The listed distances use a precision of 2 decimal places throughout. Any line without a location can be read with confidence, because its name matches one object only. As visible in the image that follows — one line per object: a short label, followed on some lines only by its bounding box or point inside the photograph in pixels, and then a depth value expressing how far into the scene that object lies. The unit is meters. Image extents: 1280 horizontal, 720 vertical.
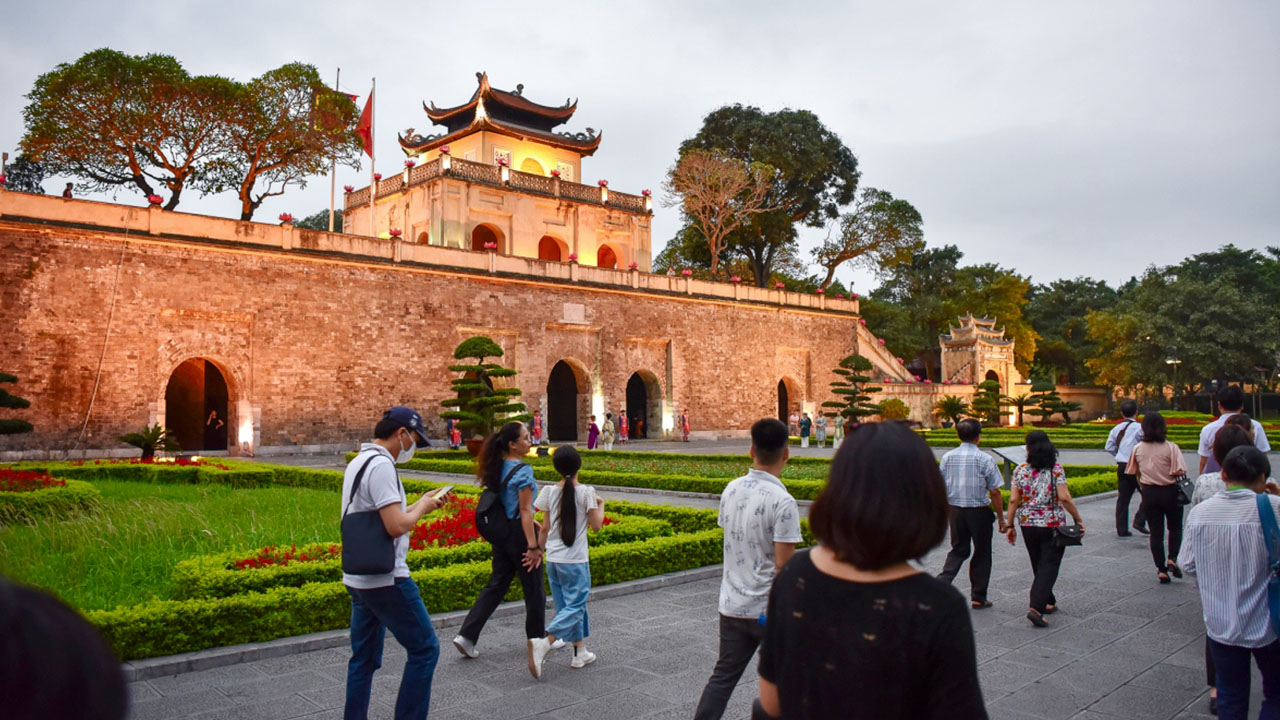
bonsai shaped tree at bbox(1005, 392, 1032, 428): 34.12
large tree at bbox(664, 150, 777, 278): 33.72
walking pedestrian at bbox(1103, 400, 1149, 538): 8.82
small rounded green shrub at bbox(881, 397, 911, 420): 29.05
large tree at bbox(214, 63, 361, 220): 24.64
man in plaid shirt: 6.02
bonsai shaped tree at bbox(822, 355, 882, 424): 25.72
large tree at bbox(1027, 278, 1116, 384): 48.38
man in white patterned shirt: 3.42
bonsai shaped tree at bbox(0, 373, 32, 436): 14.74
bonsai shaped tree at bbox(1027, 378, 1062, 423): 33.78
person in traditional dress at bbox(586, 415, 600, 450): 22.84
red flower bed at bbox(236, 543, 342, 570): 6.37
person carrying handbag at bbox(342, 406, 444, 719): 3.68
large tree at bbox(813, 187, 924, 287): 39.06
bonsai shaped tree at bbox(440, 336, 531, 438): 19.89
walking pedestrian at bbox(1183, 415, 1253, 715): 4.12
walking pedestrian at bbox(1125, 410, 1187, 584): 6.95
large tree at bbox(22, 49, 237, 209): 22.03
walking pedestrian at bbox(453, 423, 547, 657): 4.97
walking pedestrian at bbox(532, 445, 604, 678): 4.90
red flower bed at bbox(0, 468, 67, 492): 10.72
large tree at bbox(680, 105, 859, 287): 37.38
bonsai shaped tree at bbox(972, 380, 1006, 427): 32.09
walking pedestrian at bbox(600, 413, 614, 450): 25.16
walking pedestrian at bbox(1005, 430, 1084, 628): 5.64
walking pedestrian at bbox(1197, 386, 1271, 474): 6.61
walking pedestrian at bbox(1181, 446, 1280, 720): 3.61
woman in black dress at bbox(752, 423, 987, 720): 1.75
